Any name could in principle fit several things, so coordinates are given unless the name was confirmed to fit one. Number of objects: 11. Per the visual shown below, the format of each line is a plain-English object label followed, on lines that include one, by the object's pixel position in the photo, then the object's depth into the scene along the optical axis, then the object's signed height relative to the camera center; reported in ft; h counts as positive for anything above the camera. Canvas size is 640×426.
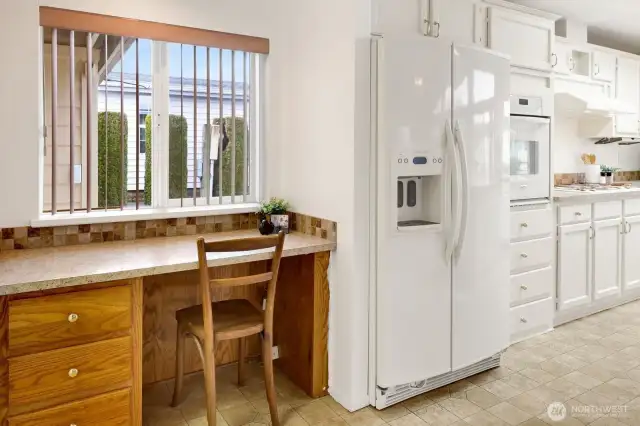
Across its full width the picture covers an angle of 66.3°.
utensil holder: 15.48 +0.85
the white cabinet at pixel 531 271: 10.76 -1.61
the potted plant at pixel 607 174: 15.72 +0.83
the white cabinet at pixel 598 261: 12.00 -1.60
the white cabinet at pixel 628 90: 15.19 +3.49
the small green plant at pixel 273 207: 9.36 -0.17
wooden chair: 6.82 -1.88
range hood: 13.32 +2.69
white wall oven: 10.67 +1.14
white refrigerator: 7.87 -0.17
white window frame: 8.32 +0.44
